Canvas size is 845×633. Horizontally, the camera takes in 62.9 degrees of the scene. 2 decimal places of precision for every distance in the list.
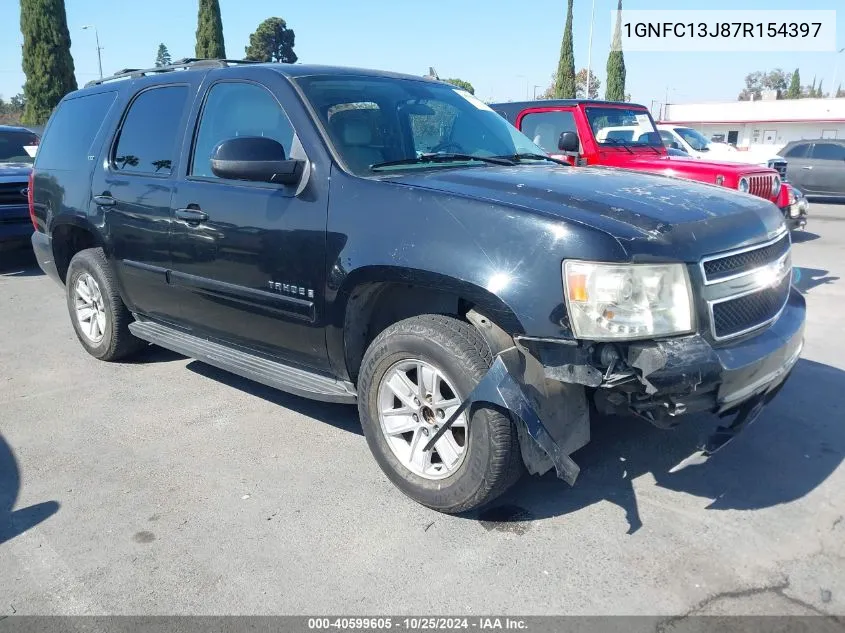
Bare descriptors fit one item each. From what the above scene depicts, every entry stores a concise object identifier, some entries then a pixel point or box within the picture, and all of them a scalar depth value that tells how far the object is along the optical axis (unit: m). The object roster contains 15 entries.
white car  14.62
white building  43.66
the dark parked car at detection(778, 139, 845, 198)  16.89
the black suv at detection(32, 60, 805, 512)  2.59
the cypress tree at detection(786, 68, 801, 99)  80.87
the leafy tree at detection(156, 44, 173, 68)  90.65
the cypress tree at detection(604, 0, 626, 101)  39.78
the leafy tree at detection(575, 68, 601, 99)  78.55
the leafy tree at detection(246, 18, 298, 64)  65.38
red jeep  8.46
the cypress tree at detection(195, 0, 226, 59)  31.97
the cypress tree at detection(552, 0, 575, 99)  38.66
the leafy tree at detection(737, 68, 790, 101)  100.75
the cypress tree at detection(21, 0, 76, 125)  25.55
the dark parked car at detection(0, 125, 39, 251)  8.39
